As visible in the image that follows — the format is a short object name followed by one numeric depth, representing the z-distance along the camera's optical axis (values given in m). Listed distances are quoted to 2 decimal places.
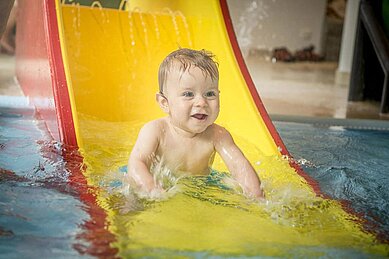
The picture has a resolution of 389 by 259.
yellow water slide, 1.64
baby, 1.87
